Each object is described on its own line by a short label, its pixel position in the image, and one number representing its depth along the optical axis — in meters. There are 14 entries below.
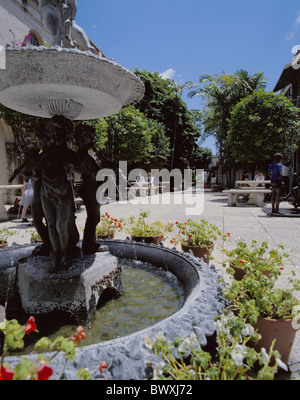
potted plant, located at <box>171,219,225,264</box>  3.95
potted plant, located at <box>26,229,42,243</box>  4.49
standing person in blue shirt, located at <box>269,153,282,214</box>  9.02
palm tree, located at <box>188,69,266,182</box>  23.19
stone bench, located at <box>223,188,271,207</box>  12.00
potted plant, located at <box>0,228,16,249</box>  4.40
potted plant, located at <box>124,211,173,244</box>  4.64
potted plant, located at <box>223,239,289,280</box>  2.77
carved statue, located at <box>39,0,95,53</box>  4.25
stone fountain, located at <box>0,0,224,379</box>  2.25
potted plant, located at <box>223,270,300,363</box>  1.85
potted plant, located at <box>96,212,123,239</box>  5.04
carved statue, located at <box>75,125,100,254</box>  2.80
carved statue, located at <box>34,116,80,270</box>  2.66
